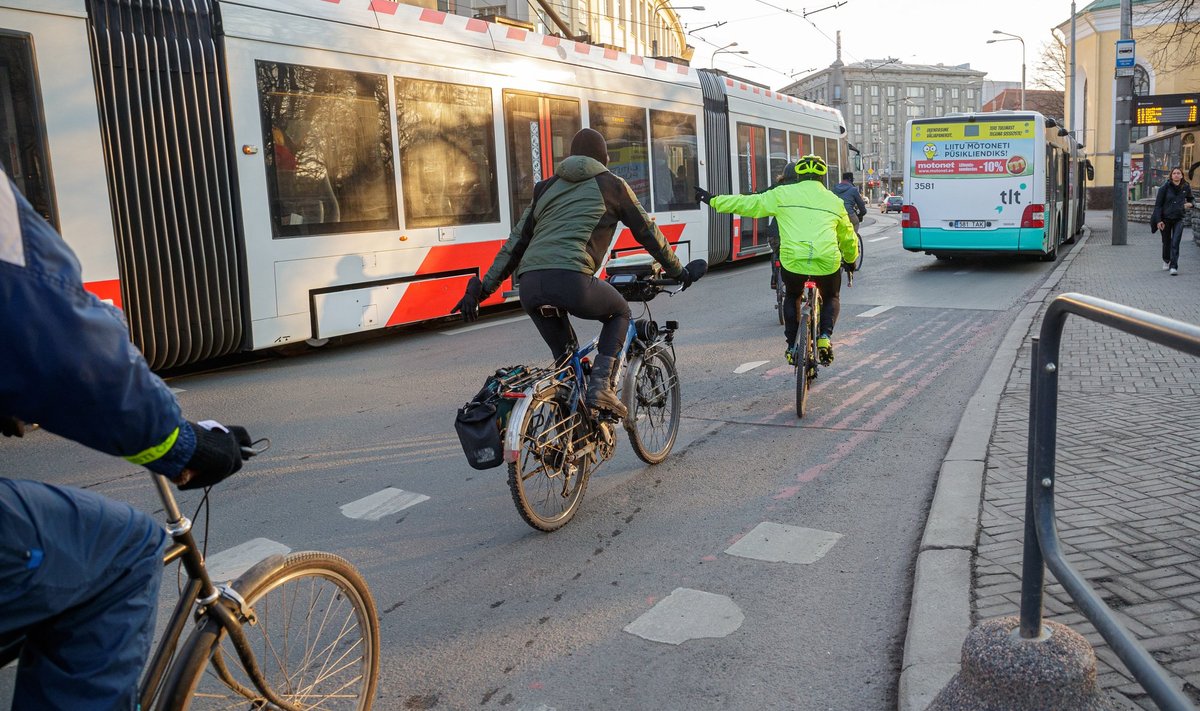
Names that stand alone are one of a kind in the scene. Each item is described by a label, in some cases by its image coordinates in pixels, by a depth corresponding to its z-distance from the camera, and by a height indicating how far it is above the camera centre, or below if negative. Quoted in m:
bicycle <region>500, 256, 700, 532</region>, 4.57 -1.03
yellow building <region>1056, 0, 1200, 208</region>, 44.56 +4.33
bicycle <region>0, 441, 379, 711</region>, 2.04 -0.92
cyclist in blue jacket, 1.50 -0.42
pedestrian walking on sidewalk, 15.45 -0.57
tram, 7.44 +0.66
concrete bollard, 2.54 -1.24
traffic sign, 21.72 +2.68
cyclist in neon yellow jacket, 7.35 -0.24
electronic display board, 23.44 +1.54
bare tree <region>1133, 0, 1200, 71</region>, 16.58 +2.68
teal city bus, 16.91 +0.04
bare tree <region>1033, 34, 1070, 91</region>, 61.95 +7.38
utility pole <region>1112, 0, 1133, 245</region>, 22.28 +0.76
